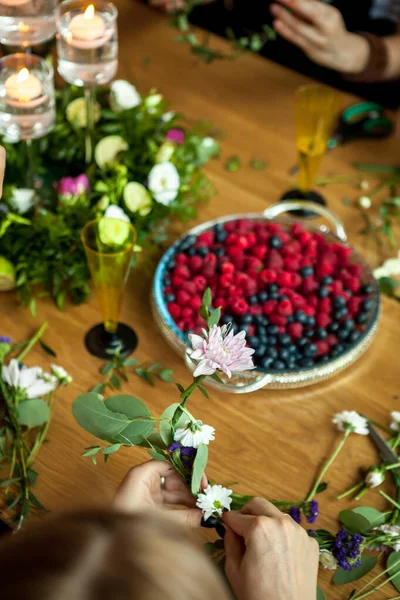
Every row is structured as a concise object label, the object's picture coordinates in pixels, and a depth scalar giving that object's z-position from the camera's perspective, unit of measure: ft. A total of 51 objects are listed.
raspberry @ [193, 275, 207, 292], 4.14
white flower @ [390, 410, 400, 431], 3.75
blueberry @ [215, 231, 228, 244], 4.46
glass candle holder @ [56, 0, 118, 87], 4.23
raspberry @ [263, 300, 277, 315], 4.07
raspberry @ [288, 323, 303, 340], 4.00
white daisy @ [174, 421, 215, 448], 2.78
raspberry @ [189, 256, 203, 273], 4.26
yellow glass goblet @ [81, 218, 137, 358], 3.54
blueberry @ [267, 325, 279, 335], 3.96
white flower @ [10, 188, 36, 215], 4.39
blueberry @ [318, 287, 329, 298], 4.18
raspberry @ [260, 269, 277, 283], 4.22
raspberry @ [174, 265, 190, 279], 4.20
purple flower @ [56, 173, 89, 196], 4.44
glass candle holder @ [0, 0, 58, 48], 4.46
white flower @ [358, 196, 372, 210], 4.98
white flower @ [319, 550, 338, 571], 3.15
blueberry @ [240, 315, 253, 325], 3.98
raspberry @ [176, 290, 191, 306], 4.05
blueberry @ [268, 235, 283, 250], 4.41
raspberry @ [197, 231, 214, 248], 4.43
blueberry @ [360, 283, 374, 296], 4.24
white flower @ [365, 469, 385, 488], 3.47
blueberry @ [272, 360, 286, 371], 3.82
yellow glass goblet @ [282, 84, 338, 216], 4.66
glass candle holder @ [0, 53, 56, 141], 4.07
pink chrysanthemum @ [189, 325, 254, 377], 2.59
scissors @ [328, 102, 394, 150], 5.48
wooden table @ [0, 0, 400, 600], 3.48
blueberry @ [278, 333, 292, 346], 3.94
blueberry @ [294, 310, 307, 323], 4.04
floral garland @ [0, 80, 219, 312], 4.25
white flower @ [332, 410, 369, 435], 3.67
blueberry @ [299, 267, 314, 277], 4.28
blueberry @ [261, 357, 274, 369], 3.82
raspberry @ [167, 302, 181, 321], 4.01
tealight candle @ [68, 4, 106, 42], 4.21
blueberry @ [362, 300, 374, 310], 4.15
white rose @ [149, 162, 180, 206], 4.60
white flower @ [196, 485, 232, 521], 2.88
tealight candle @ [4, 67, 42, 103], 4.05
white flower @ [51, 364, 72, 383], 3.82
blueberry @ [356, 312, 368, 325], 4.09
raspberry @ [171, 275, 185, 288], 4.15
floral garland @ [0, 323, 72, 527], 3.32
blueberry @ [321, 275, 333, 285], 4.25
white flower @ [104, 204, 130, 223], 4.18
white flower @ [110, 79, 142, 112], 5.04
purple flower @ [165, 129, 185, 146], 5.01
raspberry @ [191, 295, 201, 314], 4.03
